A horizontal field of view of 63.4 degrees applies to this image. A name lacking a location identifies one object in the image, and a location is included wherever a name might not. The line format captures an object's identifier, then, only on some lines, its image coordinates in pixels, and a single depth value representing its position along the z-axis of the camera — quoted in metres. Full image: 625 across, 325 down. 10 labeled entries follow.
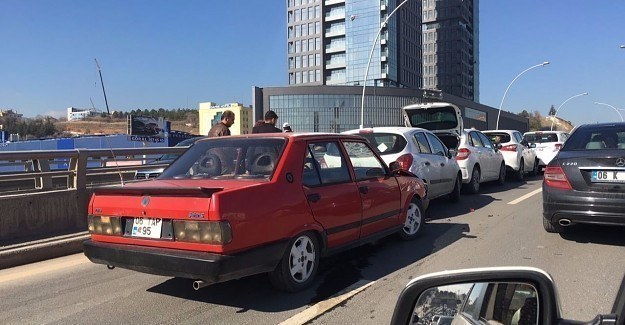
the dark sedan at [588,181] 5.97
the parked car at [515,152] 14.99
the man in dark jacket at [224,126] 9.35
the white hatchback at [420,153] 8.62
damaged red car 4.08
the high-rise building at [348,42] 99.12
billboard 54.47
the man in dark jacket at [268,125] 9.31
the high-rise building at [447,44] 124.81
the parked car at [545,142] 18.38
